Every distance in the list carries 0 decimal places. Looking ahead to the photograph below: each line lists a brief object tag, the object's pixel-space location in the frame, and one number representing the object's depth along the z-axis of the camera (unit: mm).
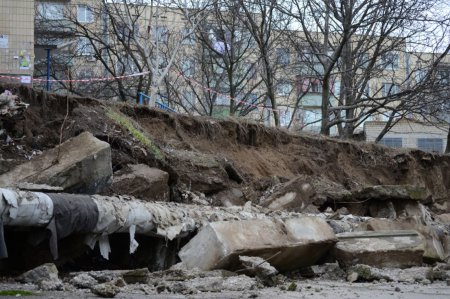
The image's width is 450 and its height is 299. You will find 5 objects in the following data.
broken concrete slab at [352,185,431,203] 13133
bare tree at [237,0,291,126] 22203
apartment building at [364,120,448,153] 41781
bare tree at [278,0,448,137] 18484
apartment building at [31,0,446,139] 24797
